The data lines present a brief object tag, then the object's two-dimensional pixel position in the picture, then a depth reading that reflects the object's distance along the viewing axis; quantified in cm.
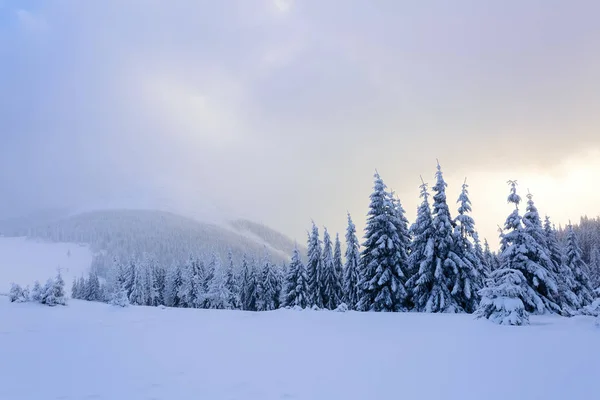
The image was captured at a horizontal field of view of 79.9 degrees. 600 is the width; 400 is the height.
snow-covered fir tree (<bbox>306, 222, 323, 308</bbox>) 4697
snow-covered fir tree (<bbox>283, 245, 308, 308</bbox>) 4591
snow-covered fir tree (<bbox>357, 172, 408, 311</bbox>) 2770
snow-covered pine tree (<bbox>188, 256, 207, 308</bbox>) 6719
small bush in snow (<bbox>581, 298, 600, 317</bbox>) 1247
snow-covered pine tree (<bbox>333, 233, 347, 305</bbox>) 4862
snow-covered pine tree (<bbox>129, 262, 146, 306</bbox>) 7075
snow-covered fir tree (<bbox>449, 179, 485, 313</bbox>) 2616
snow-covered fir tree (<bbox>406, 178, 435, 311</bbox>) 2639
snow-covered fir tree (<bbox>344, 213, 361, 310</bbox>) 4381
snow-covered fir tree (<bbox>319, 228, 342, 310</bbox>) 4706
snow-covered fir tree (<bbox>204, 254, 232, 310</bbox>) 6178
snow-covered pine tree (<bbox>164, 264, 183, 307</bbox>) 7715
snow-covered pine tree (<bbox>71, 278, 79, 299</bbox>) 11174
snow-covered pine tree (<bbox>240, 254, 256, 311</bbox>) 6456
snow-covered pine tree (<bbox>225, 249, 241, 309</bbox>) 6481
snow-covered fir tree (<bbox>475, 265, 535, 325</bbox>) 1361
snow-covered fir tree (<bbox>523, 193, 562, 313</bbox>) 2106
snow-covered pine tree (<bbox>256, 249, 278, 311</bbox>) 6122
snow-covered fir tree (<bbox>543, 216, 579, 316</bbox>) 2824
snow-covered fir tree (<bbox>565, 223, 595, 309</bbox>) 4044
